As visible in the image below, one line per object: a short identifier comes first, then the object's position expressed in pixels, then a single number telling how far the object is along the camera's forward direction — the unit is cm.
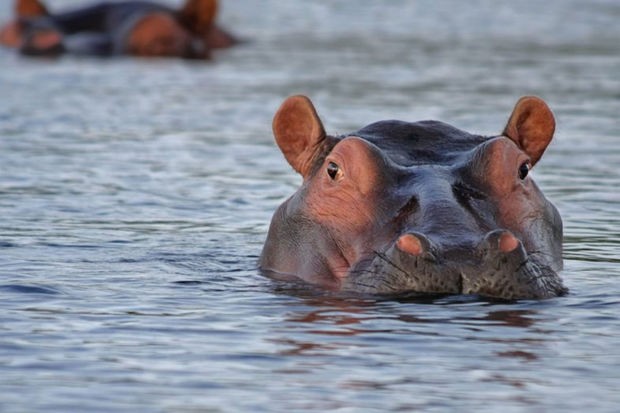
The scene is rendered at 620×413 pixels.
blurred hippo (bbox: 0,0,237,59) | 4922
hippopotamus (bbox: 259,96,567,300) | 1530
